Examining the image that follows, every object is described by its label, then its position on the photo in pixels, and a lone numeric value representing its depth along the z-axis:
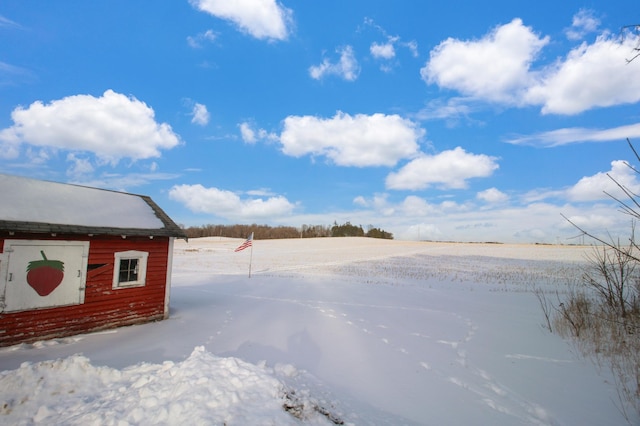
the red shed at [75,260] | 7.92
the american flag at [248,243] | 21.14
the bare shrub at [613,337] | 5.84
